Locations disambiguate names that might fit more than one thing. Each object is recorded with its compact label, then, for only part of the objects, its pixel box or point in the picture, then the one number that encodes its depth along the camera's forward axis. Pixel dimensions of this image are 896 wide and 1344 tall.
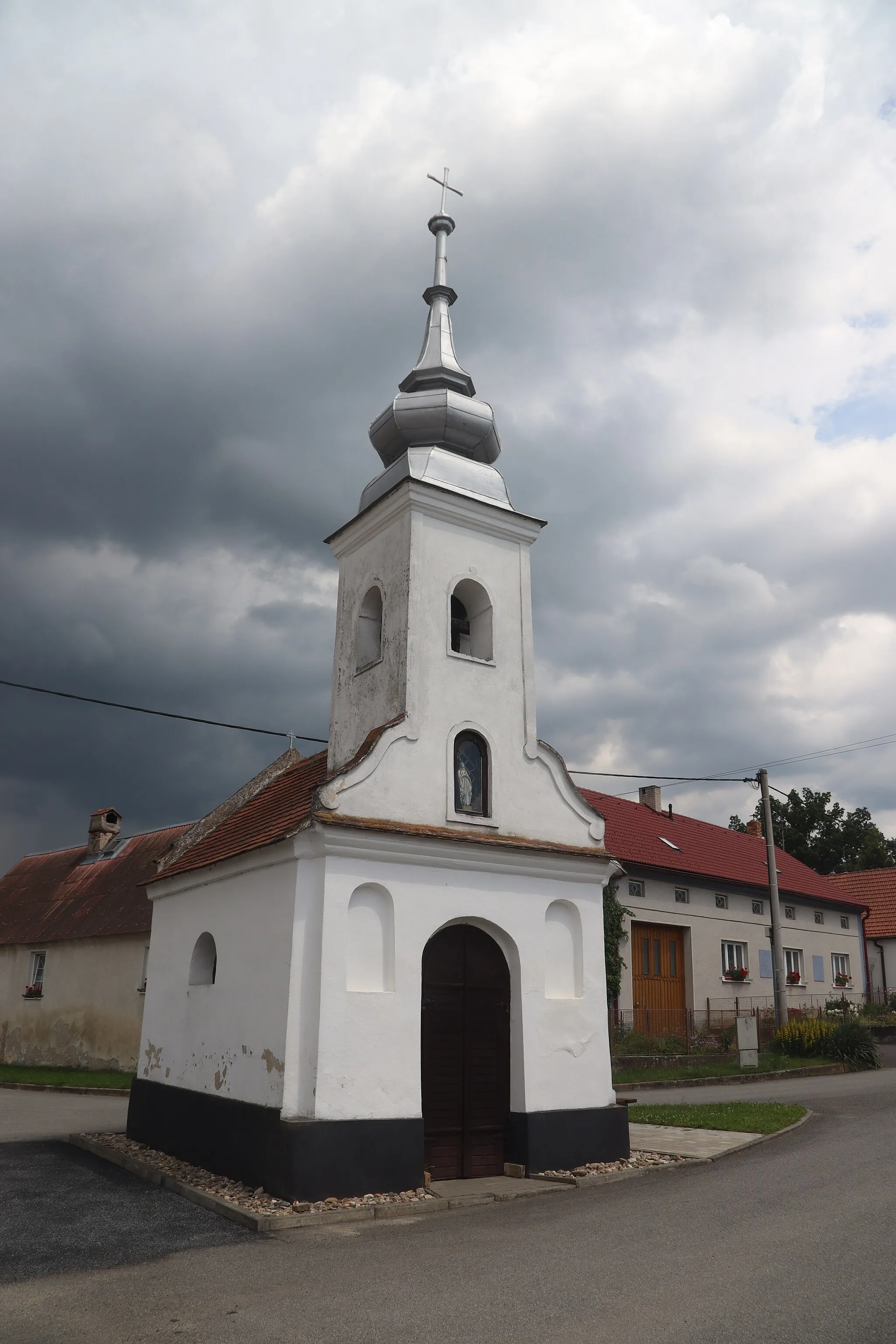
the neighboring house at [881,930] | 42.16
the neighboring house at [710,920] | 28.73
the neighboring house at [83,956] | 26.78
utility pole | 24.83
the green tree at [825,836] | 57.50
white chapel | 10.52
